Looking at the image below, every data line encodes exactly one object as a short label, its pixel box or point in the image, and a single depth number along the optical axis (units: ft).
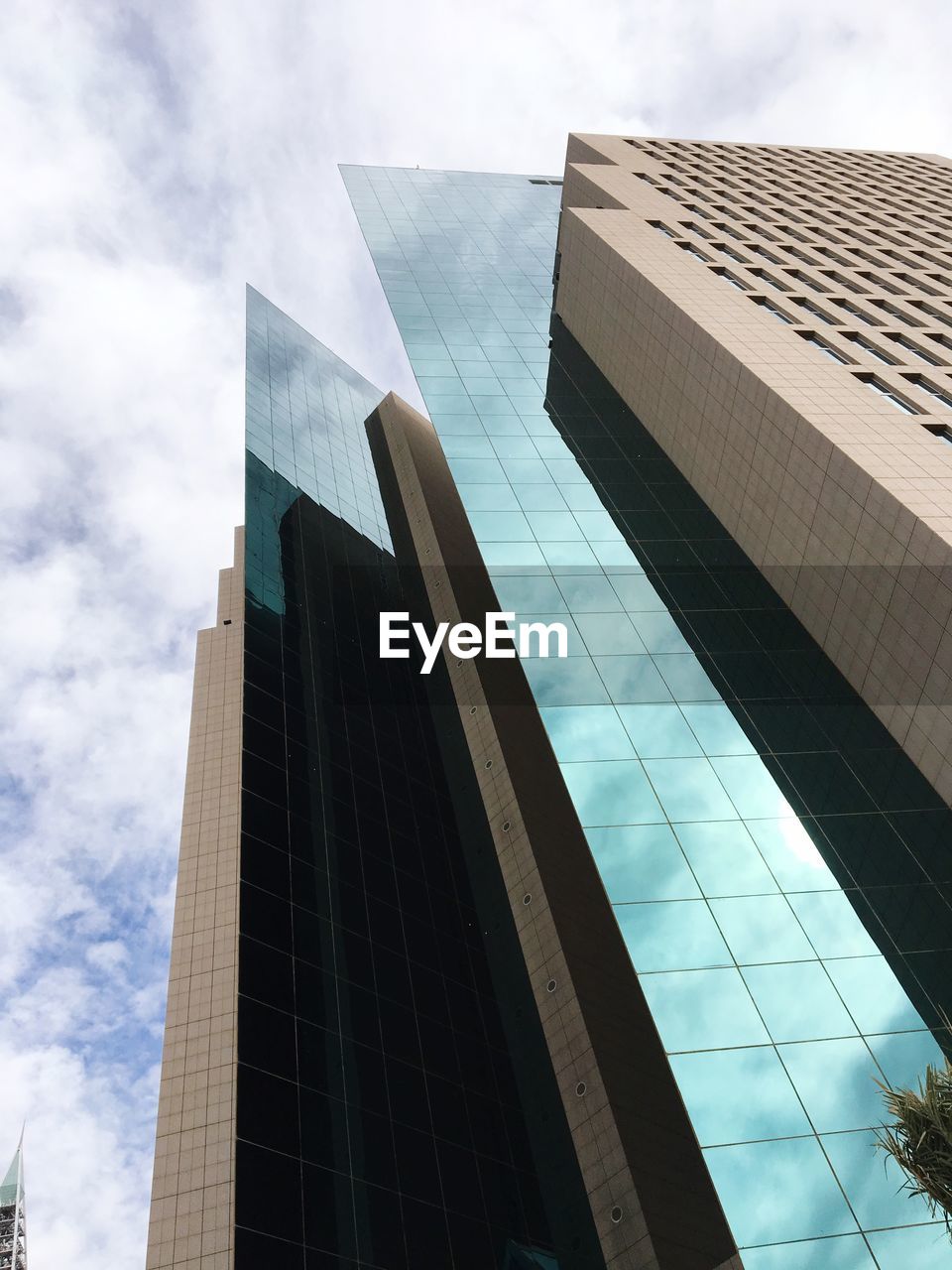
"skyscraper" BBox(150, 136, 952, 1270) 61.05
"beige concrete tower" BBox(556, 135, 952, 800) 77.20
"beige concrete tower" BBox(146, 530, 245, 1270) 63.26
